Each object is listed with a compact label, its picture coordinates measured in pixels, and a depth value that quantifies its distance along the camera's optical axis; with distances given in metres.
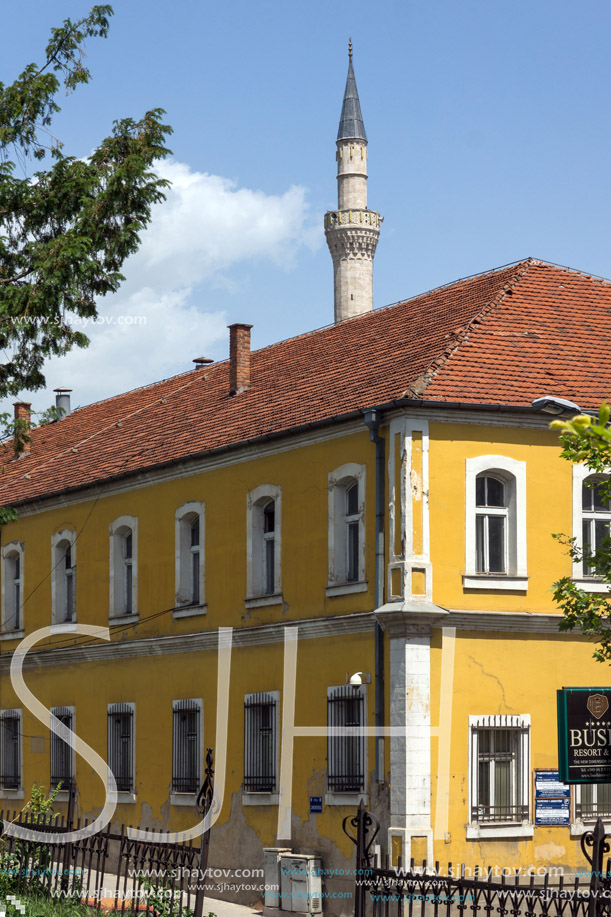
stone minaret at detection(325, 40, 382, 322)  68.19
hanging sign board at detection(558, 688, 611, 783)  19.92
